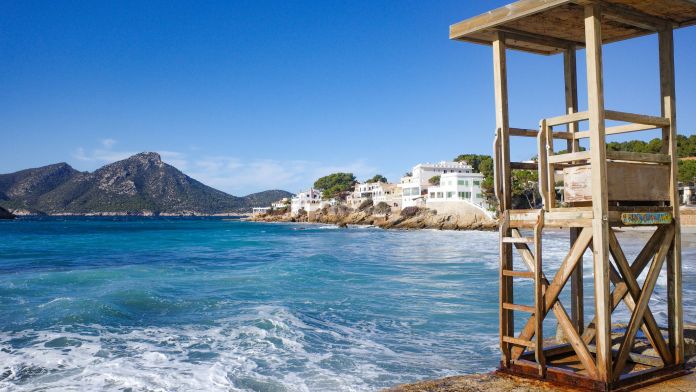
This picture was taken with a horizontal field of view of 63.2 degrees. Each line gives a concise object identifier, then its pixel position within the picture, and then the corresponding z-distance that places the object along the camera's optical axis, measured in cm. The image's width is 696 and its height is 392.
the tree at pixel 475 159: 12756
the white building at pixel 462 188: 8581
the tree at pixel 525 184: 7872
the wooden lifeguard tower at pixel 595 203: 556
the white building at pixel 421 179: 10351
